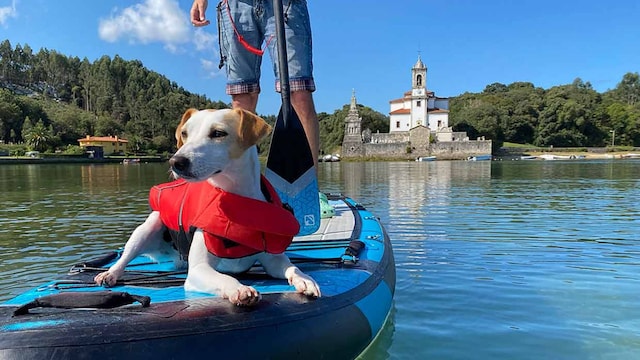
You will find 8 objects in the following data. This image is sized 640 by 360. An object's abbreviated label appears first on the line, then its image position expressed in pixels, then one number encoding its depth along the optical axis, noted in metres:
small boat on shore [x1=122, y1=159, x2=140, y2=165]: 73.78
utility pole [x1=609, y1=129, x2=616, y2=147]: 95.98
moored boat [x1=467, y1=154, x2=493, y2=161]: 81.88
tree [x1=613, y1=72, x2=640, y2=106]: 128.49
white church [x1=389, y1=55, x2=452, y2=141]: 94.62
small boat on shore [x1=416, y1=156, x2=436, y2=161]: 82.25
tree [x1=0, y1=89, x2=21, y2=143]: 85.06
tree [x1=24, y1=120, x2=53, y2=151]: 79.44
